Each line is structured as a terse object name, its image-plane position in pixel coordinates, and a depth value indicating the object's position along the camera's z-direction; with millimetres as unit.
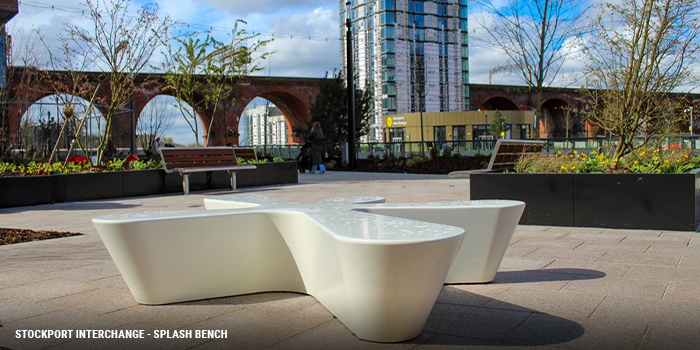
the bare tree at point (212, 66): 19000
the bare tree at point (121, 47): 15586
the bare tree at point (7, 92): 18234
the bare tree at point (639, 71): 9164
